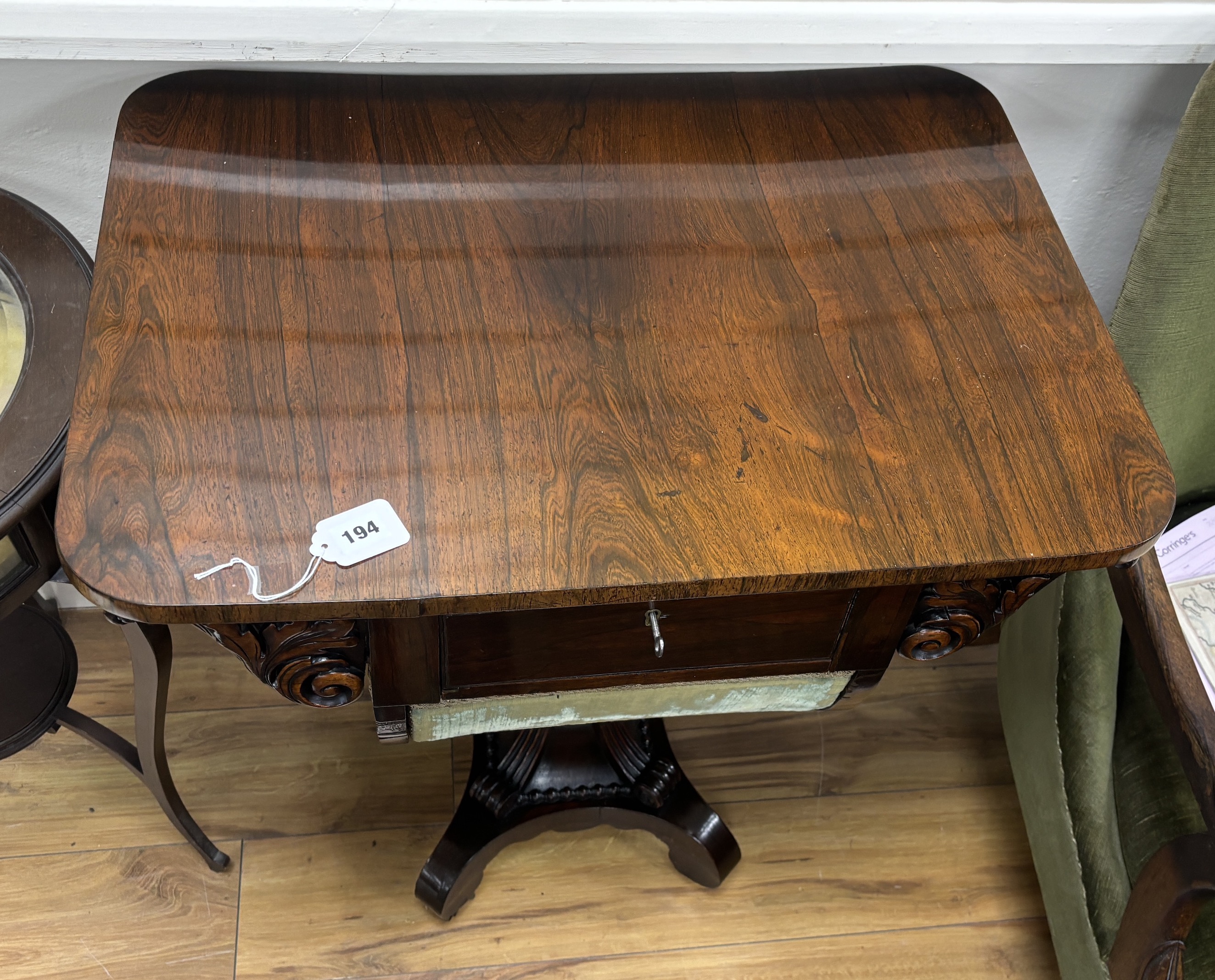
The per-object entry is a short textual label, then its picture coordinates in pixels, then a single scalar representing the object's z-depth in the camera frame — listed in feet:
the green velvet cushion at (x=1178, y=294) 2.91
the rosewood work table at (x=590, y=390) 2.06
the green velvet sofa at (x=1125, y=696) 2.97
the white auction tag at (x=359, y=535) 2.00
